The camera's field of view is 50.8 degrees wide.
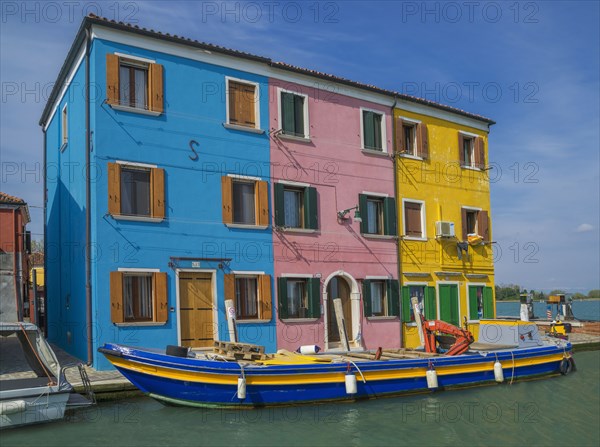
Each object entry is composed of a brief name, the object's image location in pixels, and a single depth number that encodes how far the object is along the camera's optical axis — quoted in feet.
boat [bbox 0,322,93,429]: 36.11
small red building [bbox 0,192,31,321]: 59.47
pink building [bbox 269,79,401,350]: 62.59
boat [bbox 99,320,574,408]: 41.29
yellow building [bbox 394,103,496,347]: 73.26
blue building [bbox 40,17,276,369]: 52.21
